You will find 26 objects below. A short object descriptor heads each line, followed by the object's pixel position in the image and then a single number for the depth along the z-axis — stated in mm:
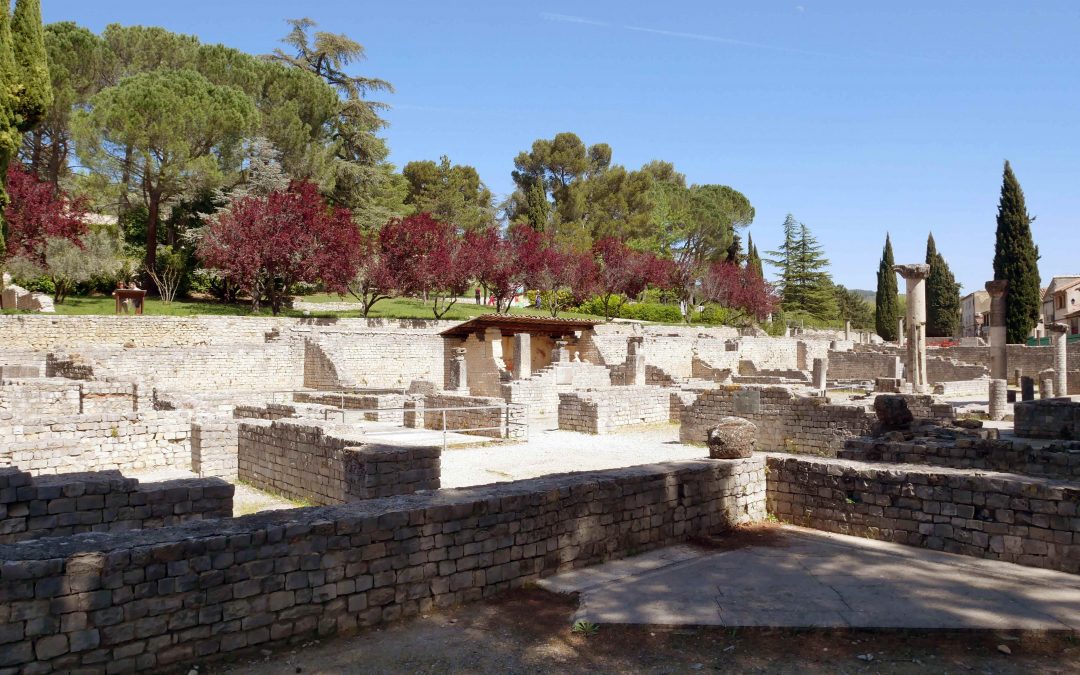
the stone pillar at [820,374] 31812
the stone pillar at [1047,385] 28578
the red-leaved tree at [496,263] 43094
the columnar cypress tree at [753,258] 71381
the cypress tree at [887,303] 70188
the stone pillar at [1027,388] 25980
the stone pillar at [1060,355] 28797
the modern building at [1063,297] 70938
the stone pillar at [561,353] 32406
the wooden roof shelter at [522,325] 32344
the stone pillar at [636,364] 30109
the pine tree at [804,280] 76250
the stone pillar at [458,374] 26219
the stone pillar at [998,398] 23188
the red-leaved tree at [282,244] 33906
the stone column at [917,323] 25391
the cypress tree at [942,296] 70500
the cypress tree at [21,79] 23656
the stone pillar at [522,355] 29625
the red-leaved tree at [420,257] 38031
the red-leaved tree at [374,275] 37812
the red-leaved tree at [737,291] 60719
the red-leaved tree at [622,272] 53219
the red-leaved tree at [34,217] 31891
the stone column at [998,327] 27953
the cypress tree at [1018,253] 49969
